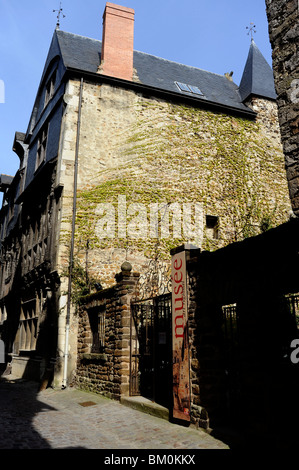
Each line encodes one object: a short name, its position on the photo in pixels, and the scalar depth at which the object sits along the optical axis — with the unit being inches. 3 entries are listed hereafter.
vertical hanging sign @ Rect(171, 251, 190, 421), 236.4
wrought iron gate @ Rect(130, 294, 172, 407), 295.3
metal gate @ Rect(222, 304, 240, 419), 232.2
